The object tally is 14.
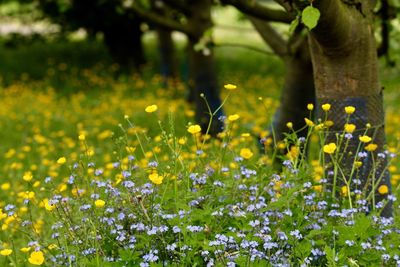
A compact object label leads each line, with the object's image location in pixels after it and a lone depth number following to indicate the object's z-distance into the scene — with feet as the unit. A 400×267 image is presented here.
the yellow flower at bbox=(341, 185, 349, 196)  22.15
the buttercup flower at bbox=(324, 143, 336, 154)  19.76
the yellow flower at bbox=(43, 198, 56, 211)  18.99
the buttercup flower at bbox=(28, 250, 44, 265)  18.06
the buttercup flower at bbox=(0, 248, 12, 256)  18.85
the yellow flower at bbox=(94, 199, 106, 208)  18.17
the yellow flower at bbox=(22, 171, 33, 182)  20.59
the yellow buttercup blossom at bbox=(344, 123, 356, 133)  21.11
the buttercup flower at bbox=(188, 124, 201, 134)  18.95
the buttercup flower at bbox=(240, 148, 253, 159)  22.11
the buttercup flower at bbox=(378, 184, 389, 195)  23.53
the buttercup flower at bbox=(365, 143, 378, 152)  21.86
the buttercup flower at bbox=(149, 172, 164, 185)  18.35
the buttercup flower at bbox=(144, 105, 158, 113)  19.97
